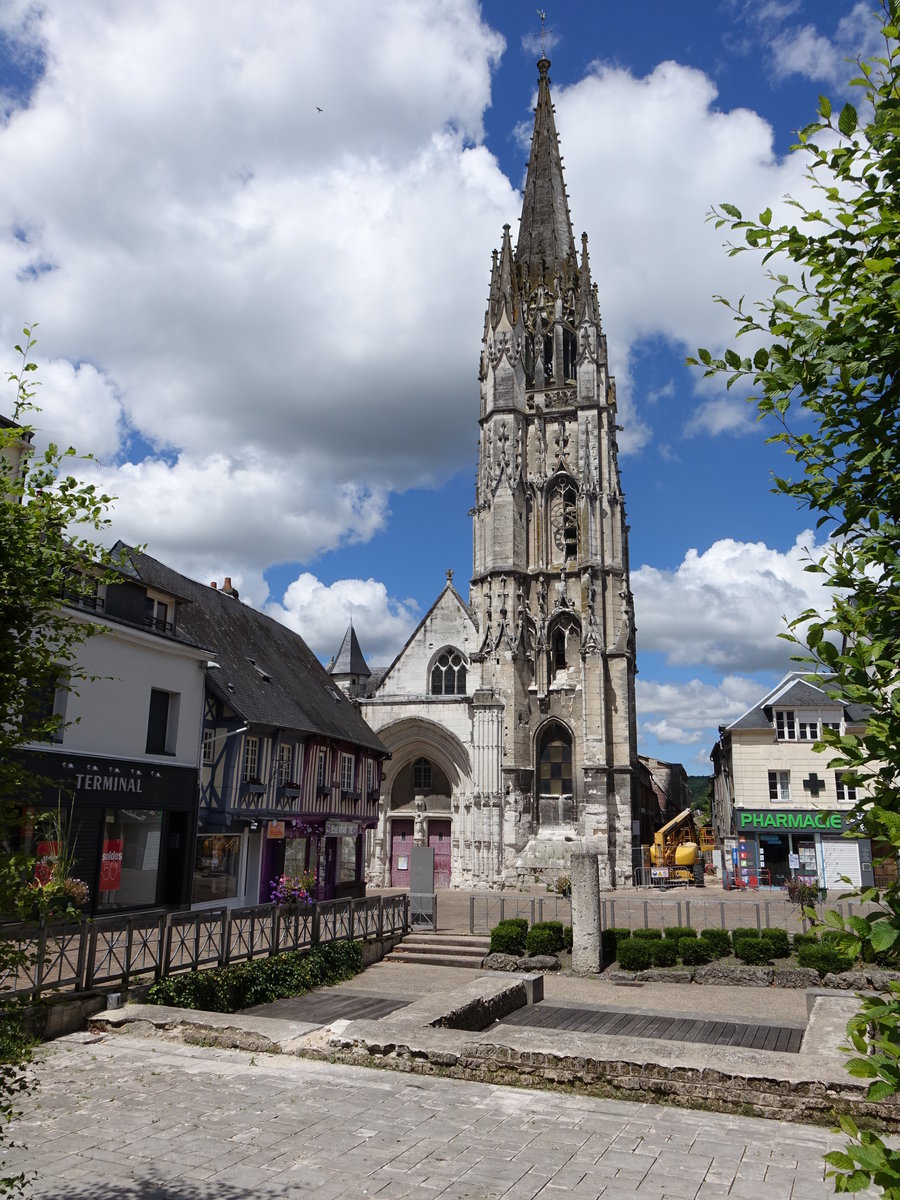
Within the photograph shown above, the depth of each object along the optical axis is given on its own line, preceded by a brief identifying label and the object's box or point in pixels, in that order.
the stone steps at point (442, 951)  16.28
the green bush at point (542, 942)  16.44
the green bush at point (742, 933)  15.86
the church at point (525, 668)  31.80
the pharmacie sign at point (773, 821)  31.17
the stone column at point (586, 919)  15.48
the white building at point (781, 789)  31.23
